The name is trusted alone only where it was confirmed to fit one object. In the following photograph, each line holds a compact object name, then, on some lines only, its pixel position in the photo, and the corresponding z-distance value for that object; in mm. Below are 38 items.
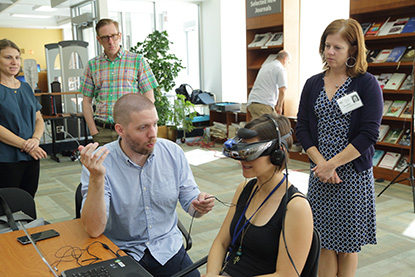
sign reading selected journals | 6413
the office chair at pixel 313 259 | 1451
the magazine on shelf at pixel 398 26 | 4840
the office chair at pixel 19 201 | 2197
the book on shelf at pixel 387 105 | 5121
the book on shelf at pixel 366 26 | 5164
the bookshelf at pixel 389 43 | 4851
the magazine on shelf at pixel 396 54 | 4879
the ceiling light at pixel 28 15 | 15160
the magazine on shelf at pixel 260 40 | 6805
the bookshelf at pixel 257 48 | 6688
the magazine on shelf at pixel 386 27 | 4941
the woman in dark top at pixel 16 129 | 2750
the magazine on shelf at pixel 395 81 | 4957
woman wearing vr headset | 1455
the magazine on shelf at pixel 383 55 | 5035
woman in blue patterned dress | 2129
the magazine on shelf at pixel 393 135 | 5073
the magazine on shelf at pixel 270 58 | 6621
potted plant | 7684
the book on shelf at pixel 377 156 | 5324
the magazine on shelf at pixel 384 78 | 5123
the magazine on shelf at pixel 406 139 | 4910
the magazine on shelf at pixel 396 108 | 4980
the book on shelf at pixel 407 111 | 4859
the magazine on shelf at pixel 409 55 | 4797
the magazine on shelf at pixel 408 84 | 4875
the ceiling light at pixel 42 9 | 13590
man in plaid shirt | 3506
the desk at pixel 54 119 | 6831
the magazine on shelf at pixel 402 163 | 4992
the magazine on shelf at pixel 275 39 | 6508
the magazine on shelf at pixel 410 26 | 4703
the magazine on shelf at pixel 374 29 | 5066
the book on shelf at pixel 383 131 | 5211
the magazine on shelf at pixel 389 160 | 5109
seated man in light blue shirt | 1830
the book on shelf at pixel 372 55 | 5168
